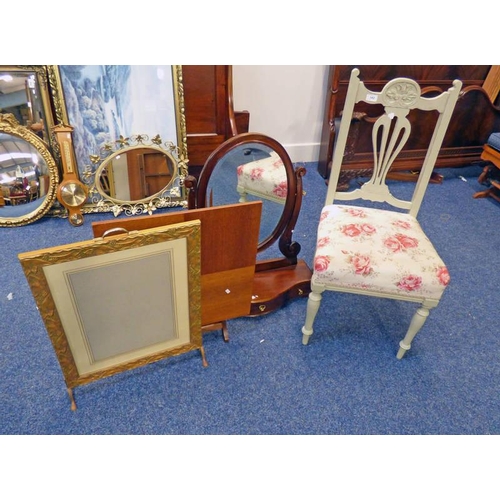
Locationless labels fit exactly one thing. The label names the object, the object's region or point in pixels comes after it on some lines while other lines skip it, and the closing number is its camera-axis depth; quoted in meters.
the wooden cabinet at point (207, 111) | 2.16
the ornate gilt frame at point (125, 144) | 1.98
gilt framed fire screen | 1.06
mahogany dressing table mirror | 1.41
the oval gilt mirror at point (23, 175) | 2.00
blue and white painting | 1.98
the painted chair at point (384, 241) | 1.37
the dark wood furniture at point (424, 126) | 2.48
